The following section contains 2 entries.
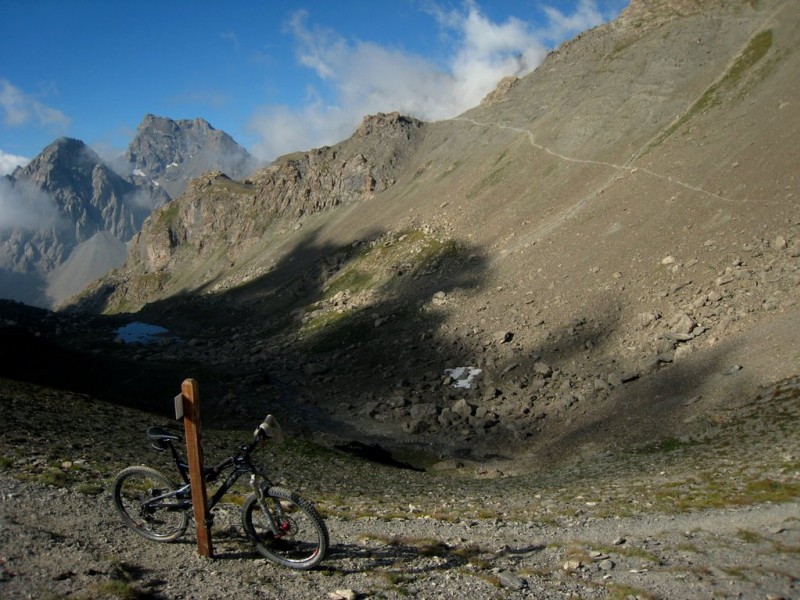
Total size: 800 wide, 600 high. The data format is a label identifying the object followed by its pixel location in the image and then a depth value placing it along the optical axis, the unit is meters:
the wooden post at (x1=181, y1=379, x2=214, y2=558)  10.02
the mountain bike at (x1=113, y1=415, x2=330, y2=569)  10.27
